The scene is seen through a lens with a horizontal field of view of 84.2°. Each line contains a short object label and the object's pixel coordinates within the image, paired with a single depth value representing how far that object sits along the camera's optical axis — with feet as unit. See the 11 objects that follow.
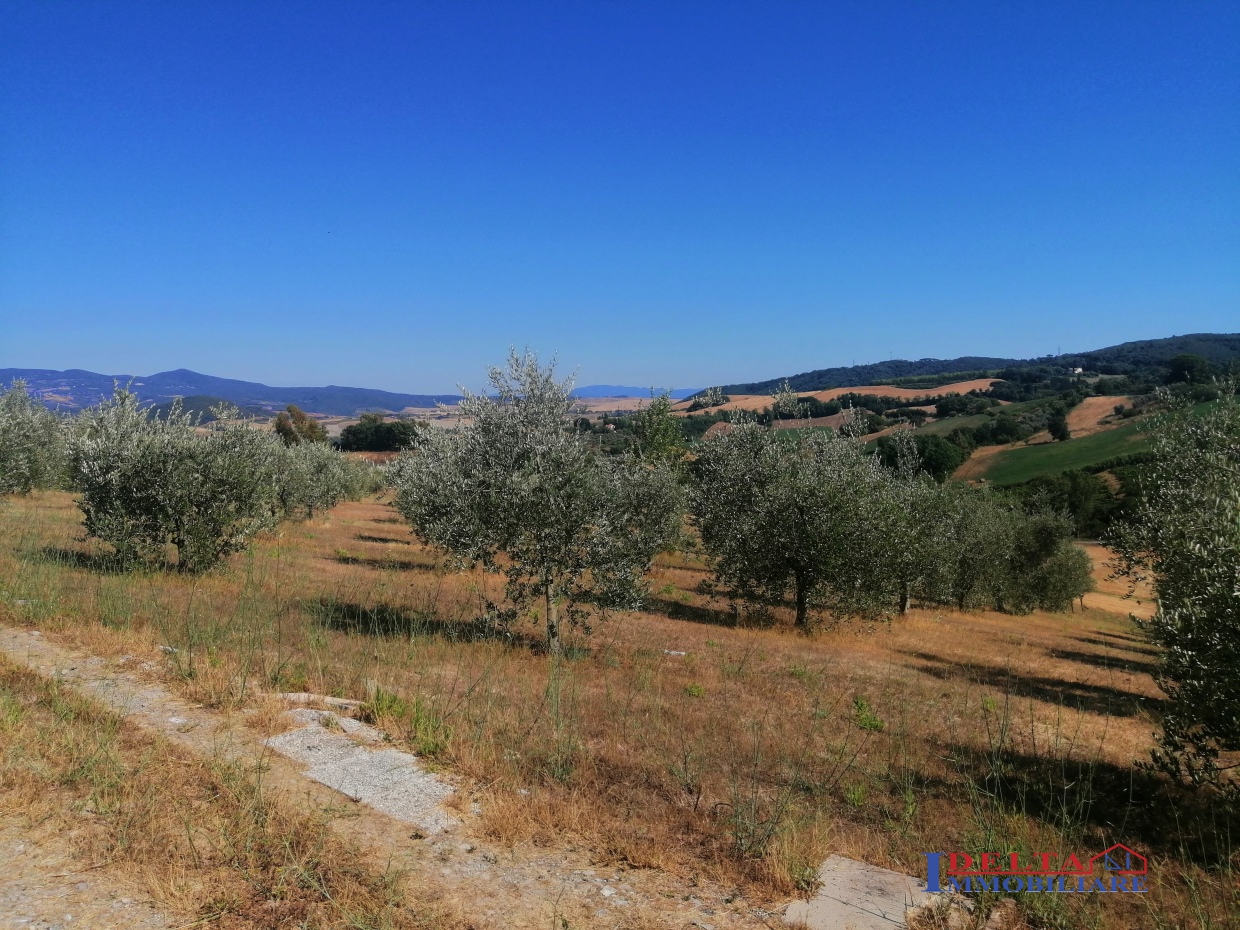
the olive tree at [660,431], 155.43
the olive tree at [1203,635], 22.47
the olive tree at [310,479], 106.83
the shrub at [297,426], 277.23
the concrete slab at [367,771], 16.71
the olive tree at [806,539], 67.56
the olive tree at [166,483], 49.26
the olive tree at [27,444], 64.13
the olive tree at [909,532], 68.39
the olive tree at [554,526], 41.50
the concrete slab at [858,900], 13.83
